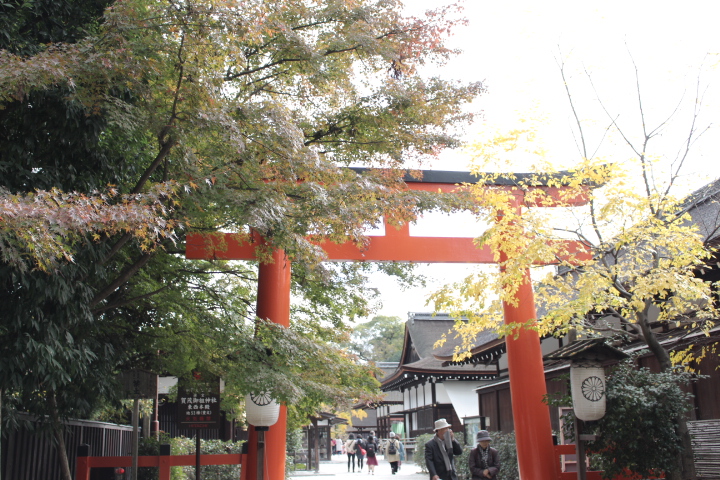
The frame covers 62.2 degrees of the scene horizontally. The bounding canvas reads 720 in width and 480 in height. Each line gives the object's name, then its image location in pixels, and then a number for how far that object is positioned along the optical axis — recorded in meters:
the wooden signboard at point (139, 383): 7.62
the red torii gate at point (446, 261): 8.77
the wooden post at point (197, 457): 7.82
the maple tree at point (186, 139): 5.41
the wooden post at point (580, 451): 7.67
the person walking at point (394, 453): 18.66
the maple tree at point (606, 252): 6.81
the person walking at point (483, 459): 7.72
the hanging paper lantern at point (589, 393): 7.37
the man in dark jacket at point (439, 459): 7.37
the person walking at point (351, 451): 22.67
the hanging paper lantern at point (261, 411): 7.55
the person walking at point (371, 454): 19.23
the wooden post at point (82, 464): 8.15
